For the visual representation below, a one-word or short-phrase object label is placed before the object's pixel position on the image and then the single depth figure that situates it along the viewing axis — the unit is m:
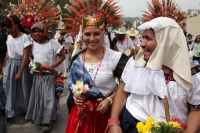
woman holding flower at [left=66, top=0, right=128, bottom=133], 2.65
